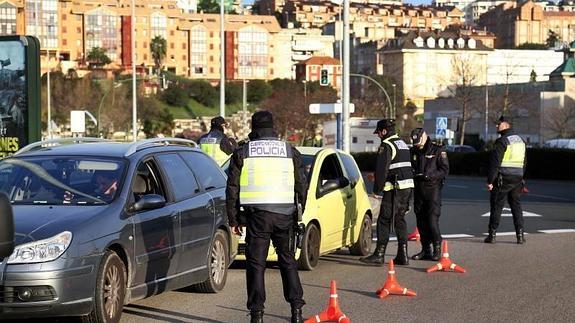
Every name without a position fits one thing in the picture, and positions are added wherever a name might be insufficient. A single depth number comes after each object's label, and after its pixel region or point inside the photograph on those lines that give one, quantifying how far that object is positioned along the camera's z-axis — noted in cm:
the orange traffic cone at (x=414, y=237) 1805
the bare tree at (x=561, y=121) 8825
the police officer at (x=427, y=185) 1470
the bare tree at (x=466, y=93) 7571
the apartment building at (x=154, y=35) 16050
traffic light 4353
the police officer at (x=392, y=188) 1380
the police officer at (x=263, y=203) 866
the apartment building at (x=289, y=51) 18688
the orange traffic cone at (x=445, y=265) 1302
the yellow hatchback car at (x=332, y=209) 1334
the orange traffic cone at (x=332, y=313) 901
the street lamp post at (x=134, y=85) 4906
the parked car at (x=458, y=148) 6032
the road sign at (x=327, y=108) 2894
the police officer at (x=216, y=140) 1869
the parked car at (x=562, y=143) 5866
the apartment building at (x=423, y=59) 16675
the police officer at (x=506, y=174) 1650
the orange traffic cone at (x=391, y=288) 1098
